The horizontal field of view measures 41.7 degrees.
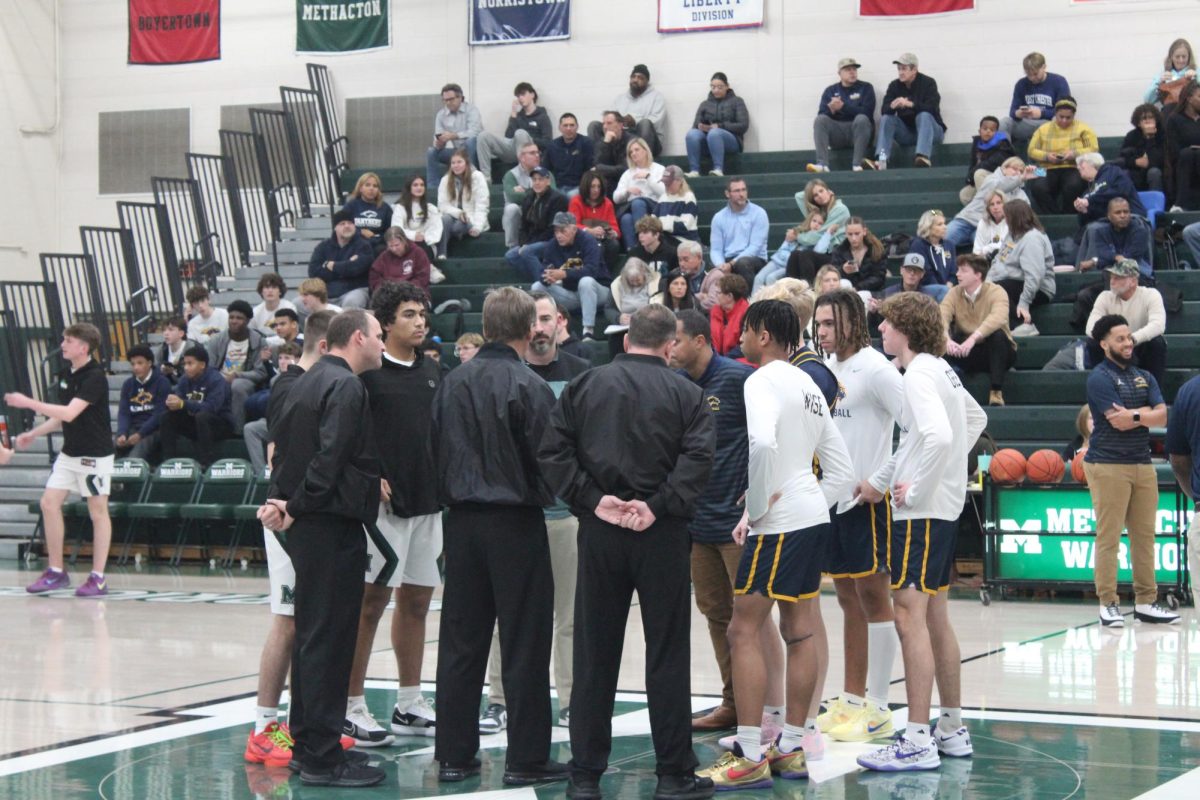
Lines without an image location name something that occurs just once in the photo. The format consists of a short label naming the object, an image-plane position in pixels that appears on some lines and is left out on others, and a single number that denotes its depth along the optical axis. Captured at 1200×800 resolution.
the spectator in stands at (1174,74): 16.05
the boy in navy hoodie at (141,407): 15.92
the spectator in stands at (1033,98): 17.06
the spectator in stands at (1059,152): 16.02
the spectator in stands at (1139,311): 12.77
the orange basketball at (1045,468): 11.89
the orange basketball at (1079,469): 11.76
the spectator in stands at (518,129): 19.50
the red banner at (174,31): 22.19
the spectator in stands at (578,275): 15.89
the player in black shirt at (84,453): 11.69
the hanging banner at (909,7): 18.55
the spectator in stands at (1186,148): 15.34
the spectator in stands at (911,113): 17.78
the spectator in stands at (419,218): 17.77
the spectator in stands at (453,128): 19.23
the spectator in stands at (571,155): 18.60
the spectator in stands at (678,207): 16.61
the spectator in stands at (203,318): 17.19
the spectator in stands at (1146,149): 15.66
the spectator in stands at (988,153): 16.31
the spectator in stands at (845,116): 18.05
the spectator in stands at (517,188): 17.33
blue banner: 20.55
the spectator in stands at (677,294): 14.26
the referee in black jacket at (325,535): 5.91
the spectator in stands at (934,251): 14.66
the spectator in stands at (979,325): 13.67
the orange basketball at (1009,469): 11.97
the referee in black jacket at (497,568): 5.90
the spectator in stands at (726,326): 13.21
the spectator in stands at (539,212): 17.12
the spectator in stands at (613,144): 18.20
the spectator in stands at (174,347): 16.66
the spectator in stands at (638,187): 16.95
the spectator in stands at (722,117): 18.75
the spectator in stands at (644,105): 19.31
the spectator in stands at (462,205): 18.09
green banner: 21.38
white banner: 19.53
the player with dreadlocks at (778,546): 5.84
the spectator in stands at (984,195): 15.52
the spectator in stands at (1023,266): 14.45
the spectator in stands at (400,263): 16.78
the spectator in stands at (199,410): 15.81
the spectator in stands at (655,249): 15.92
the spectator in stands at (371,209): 17.73
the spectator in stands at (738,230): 16.08
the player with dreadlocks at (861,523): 6.59
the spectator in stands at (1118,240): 14.44
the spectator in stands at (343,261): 17.00
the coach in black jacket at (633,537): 5.62
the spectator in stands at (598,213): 16.80
